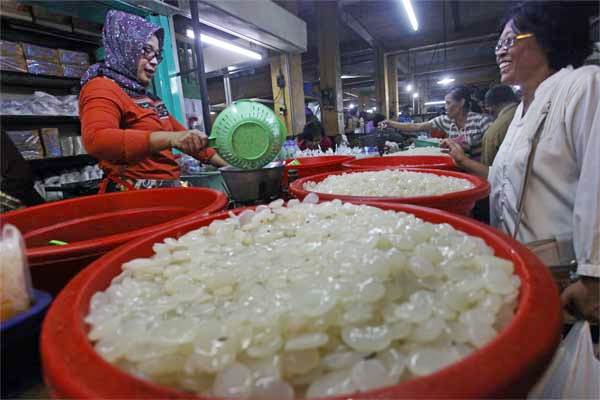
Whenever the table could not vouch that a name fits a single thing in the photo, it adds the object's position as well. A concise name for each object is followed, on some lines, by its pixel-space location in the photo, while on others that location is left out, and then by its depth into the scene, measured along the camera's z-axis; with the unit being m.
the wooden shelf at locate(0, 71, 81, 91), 3.34
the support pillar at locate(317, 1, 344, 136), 6.21
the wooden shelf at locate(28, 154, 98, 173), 3.66
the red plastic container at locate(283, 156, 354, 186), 1.88
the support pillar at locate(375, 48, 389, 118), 9.80
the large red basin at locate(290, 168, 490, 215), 1.04
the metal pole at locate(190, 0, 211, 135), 2.26
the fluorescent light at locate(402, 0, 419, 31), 5.63
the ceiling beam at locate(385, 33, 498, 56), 8.53
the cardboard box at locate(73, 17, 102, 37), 3.82
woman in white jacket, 1.05
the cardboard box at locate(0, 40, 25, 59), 3.13
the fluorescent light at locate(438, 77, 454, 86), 16.20
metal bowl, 1.29
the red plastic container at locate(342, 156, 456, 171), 2.15
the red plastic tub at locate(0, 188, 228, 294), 0.65
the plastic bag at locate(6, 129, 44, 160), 3.31
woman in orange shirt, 1.39
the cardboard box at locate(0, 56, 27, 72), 3.16
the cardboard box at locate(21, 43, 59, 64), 3.36
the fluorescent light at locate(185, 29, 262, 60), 4.37
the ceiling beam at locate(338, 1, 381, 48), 6.91
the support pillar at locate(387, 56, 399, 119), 10.69
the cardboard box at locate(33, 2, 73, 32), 3.39
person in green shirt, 2.24
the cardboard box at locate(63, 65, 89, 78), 3.78
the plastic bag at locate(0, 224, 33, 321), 0.48
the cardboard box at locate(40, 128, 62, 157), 3.57
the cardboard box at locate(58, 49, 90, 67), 3.72
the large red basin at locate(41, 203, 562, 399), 0.31
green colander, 1.35
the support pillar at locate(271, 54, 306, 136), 5.82
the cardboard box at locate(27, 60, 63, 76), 3.42
